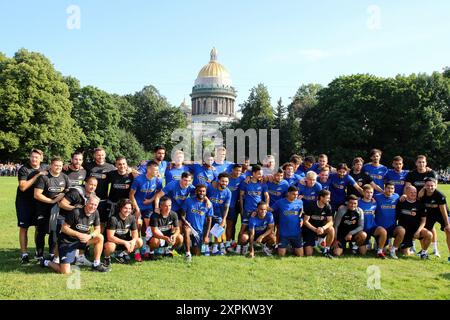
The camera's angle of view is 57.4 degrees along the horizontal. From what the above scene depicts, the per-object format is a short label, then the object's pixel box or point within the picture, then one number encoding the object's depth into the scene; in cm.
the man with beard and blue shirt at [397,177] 946
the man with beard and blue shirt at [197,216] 848
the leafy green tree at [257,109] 5297
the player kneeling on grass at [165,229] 801
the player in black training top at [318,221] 860
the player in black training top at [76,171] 798
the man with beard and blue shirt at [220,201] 885
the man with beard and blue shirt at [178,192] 872
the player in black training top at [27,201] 762
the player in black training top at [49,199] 743
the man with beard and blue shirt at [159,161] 892
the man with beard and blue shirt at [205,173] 937
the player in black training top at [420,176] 891
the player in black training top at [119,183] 827
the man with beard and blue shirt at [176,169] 901
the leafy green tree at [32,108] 3703
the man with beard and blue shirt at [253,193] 901
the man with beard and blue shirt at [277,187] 926
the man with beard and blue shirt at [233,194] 934
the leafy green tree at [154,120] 6738
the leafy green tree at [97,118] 5050
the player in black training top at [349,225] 869
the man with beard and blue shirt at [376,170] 956
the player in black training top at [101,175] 828
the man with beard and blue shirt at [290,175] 942
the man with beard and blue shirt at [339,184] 930
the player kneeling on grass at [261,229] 862
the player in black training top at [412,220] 877
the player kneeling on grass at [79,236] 703
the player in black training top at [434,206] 870
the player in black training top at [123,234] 746
